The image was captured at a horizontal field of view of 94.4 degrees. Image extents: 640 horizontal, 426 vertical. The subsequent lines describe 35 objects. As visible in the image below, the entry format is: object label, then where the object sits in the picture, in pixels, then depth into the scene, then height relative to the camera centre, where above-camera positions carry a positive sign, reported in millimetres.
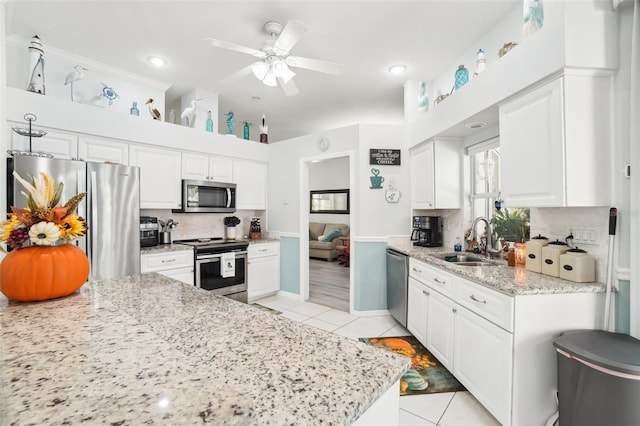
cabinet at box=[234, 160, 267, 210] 4547 +411
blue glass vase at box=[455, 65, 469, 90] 2795 +1270
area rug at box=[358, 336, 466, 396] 2264 -1348
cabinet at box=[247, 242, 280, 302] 4312 -884
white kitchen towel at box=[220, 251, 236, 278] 3840 -709
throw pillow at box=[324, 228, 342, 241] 7645 -630
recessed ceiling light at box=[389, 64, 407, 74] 3466 +1693
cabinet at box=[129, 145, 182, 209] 3521 +436
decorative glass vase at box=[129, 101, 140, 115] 3562 +1211
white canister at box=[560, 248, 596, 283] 1791 -342
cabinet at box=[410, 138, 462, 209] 3334 +431
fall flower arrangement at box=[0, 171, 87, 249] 1113 -41
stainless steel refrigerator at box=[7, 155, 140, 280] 2434 +77
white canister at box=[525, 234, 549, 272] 2059 -299
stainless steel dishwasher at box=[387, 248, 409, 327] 3217 -840
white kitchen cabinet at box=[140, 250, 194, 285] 3227 -605
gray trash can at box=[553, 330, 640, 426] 1291 -776
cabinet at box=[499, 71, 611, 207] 1744 +431
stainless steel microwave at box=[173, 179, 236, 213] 3877 +191
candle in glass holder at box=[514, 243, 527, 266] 2309 -334
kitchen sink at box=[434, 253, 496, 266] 2837 -471
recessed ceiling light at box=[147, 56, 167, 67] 3299 +1696
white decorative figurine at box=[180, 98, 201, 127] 3971 +1299
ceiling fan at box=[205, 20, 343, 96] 2263 +1249
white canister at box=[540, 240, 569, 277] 1930 -310
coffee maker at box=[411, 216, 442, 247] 3523 -243
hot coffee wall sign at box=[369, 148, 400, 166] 3803 +690
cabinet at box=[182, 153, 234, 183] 3947 +600
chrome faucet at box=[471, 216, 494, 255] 2961 -309
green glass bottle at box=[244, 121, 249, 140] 4726 +1262
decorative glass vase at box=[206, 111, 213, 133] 4204 +1241
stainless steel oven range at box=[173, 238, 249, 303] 3658 -715
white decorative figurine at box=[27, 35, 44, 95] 2834 +1374
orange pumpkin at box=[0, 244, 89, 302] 1125 -243
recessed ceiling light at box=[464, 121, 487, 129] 2768 +820
